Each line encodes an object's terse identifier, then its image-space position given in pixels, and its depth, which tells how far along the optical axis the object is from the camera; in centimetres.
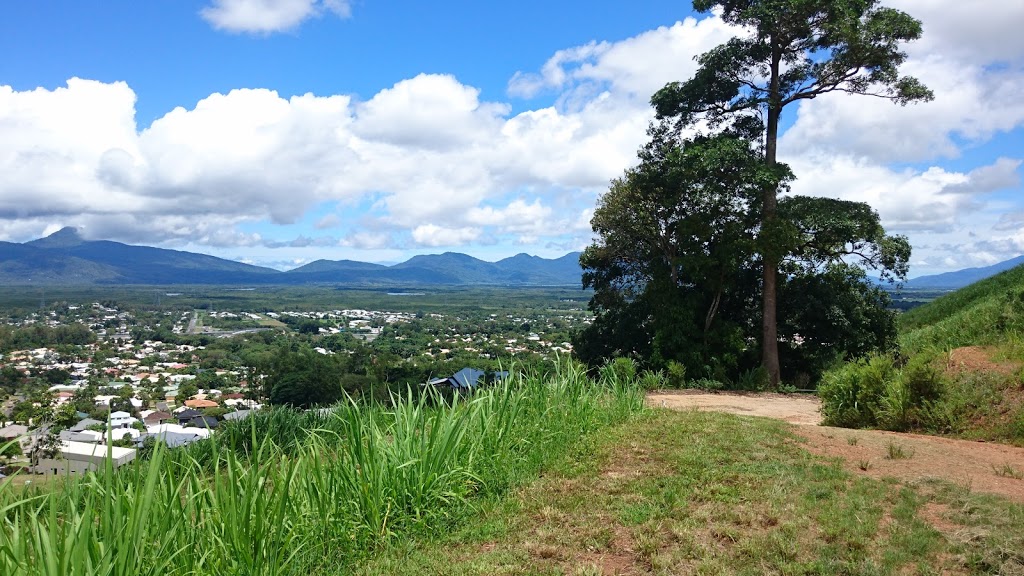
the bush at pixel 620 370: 791
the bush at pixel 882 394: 688
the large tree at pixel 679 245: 1316
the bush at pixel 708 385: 1218
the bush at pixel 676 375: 1230
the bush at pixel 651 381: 1123
